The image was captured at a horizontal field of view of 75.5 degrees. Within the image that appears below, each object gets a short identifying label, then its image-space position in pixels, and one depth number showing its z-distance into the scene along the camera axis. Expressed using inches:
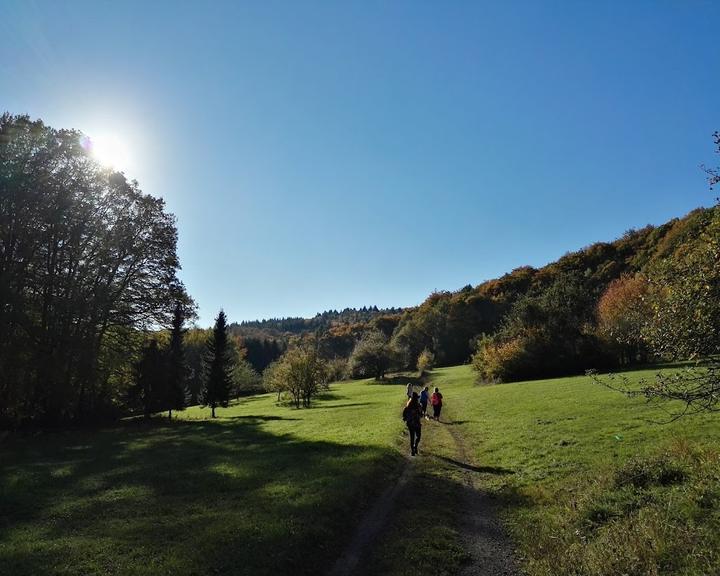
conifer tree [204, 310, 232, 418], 2313.2
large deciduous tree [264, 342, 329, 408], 2215.8
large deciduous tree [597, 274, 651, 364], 2133.6
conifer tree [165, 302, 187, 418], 1726.1
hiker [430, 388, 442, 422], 1206.9
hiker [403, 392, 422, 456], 752.3
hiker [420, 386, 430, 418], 1231.5
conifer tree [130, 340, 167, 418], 1793.8
